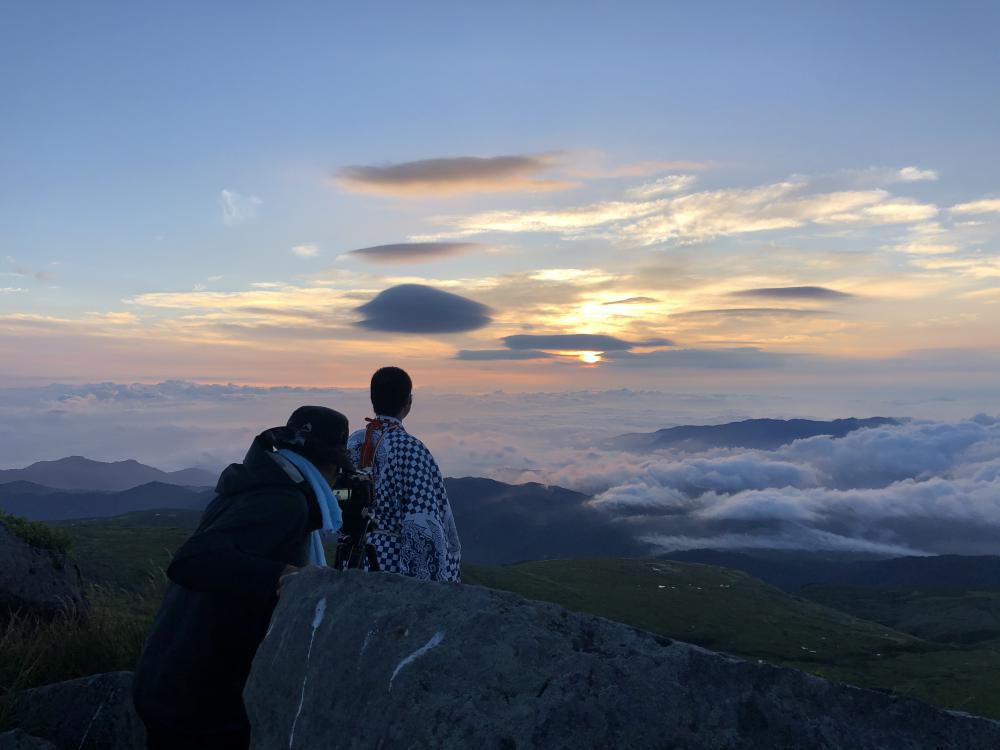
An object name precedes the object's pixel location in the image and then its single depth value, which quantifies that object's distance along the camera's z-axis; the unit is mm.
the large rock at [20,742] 6117
